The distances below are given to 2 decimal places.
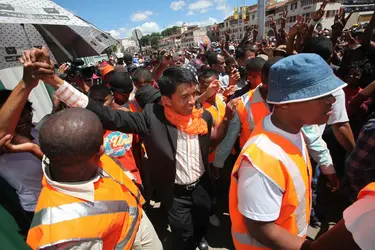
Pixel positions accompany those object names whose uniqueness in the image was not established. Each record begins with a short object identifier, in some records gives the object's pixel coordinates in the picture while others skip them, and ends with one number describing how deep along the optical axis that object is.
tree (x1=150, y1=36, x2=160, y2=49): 87.20
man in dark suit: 1.83
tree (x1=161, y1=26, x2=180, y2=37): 122.22
